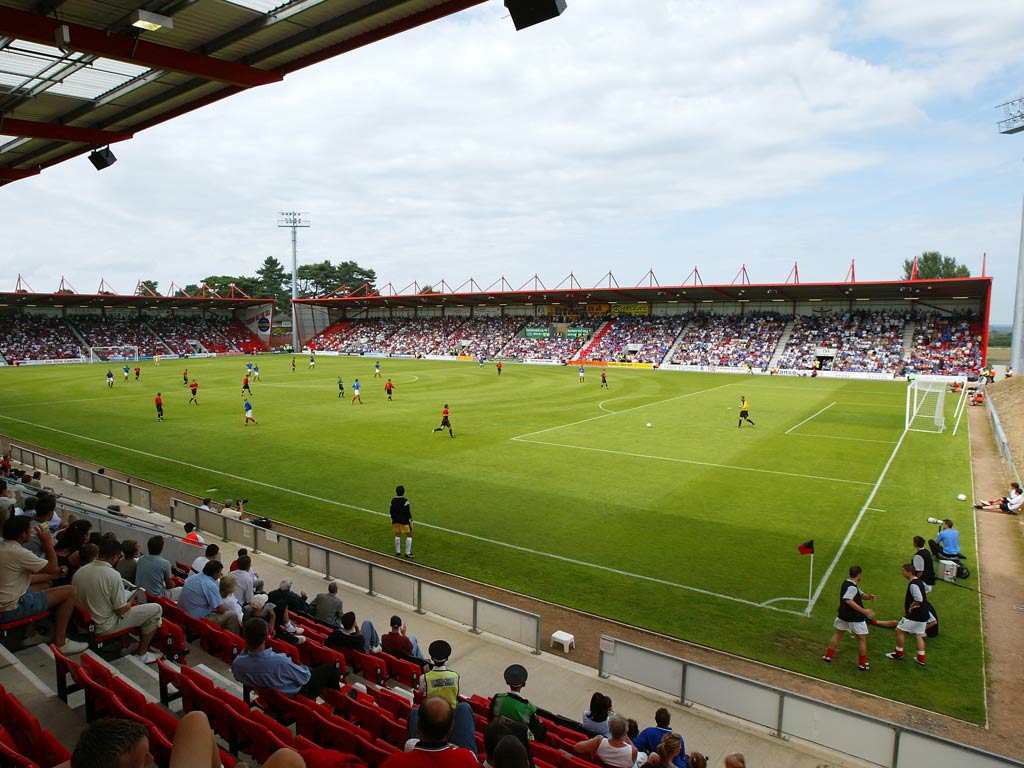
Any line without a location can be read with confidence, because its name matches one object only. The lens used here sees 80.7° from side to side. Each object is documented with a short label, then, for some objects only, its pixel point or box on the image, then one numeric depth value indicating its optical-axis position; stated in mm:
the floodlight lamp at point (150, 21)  8991
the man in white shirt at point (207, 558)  8820
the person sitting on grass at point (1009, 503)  16578
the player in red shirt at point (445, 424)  25247
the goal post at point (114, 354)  73500
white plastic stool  9492
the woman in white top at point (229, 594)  7801
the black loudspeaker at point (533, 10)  7793
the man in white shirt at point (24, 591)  6309
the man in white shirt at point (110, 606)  6445
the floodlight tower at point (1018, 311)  44250
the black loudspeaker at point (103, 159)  15549
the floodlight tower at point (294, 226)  104438
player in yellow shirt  28641
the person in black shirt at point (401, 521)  13203
